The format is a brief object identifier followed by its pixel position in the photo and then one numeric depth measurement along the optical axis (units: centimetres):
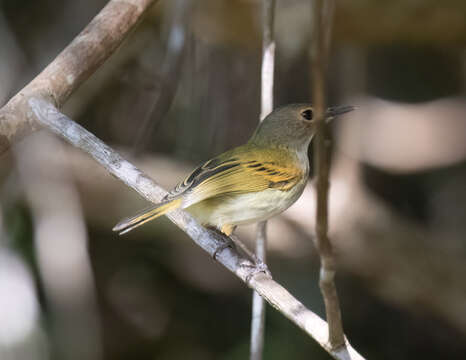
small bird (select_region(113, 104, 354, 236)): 589
